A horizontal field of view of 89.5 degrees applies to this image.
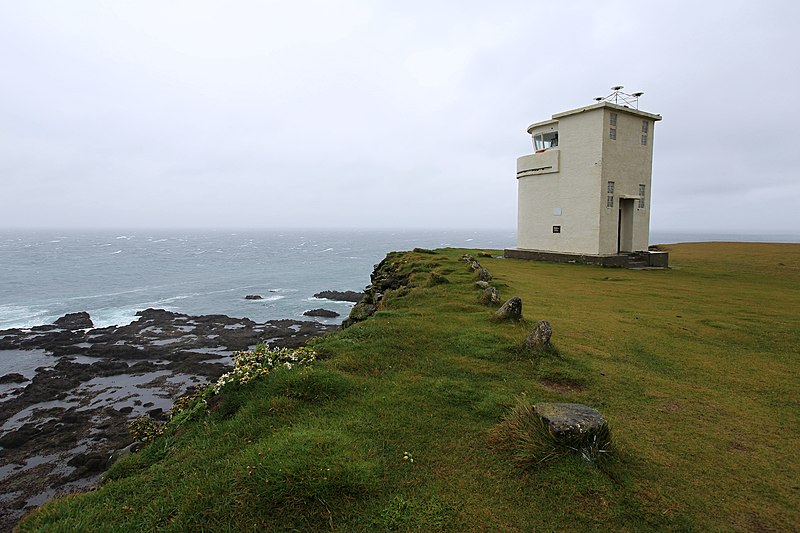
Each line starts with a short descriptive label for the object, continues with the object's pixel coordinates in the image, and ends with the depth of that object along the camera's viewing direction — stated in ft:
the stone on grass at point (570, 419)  16.51
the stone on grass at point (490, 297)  44.25
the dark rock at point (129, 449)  21.99
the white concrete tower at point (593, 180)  94.12
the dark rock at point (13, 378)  79.66
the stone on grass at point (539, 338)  28.50
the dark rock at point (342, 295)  162.91
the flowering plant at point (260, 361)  23.26
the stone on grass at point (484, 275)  59.83
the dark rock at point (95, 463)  48.81
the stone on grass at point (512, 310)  36.35
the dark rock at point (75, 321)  120.88
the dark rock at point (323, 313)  134.32
